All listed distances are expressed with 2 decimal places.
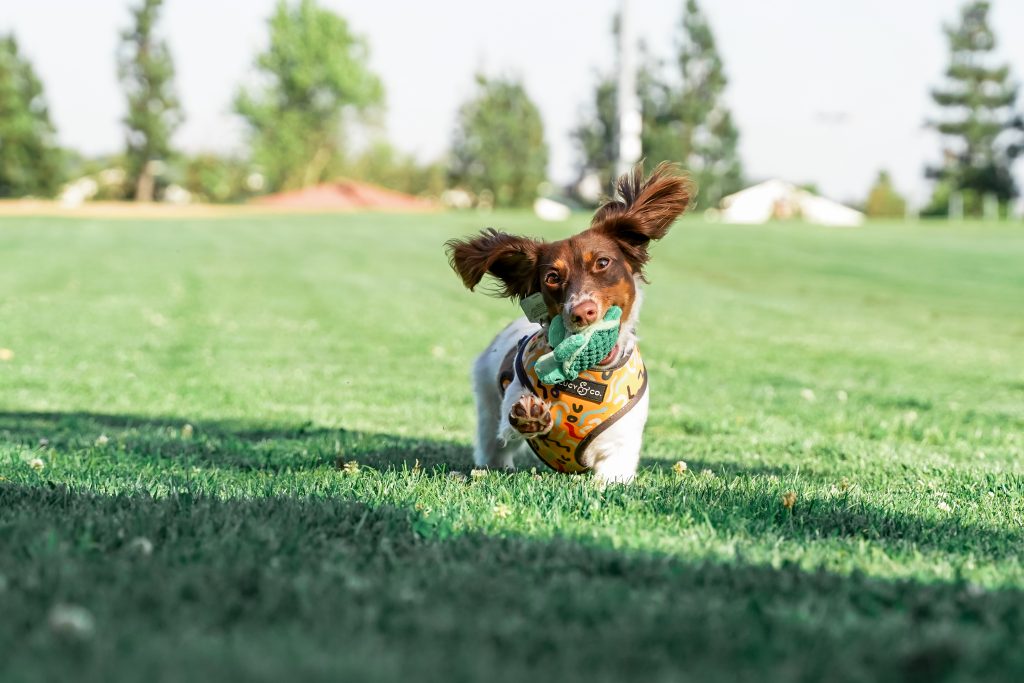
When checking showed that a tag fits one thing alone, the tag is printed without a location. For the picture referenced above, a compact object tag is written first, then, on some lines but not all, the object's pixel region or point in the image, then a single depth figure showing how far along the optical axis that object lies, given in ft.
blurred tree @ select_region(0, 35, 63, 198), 263.90
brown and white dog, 17.30
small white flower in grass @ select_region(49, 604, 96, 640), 8.59
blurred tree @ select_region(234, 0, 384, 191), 346.13
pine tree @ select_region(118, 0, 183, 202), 284.00
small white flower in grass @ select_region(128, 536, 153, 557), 11.68
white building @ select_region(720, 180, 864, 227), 400.06
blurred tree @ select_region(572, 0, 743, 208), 269.03
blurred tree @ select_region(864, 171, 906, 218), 368.48
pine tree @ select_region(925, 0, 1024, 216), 278.87
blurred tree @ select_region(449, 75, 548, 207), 291.58
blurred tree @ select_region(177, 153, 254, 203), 311.68
